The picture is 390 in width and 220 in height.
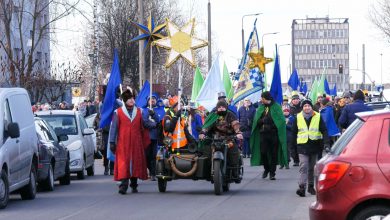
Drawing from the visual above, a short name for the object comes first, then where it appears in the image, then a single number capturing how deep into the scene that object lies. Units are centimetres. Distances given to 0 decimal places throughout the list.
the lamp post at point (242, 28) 6606
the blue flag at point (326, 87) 5484
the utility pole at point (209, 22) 5087
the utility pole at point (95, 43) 4825
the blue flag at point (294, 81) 4659
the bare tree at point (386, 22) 6306
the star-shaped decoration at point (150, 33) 2522
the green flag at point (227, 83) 3506
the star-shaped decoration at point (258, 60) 3322
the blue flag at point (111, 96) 2267
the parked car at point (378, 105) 3180
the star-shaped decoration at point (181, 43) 2382
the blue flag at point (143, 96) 2480
